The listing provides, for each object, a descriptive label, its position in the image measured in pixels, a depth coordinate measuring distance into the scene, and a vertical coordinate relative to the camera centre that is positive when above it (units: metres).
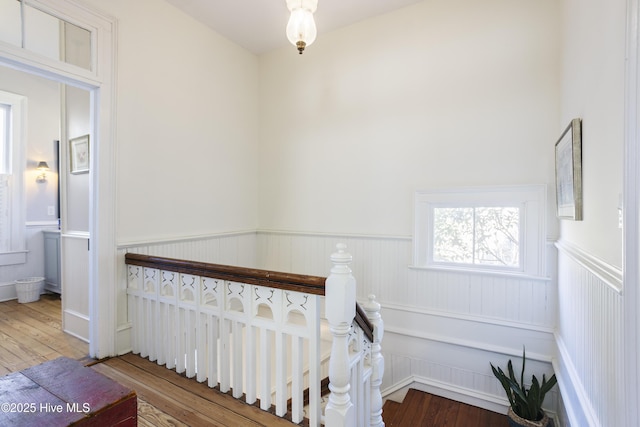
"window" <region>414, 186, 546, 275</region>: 2.53 -0.15
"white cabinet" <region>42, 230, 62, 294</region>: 4.04 -0.65
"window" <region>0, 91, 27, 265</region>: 3.83 +0.47
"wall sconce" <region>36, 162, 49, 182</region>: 4.10 +0.58
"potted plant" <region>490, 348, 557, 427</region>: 2.22 -1.43
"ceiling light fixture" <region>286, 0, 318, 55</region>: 2.05 +1.29
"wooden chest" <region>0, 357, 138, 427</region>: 0.66 -0.44
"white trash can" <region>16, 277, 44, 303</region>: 3.71 -0.94
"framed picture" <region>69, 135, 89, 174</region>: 2.61 +0.51
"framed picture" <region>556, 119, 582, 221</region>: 1.72 +0.24
